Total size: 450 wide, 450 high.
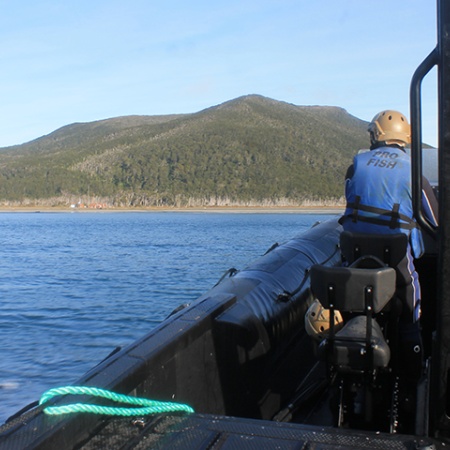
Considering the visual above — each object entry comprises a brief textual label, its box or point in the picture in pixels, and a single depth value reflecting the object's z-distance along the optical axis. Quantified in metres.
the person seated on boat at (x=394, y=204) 3.33
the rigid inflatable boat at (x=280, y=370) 2.00
